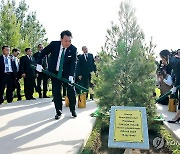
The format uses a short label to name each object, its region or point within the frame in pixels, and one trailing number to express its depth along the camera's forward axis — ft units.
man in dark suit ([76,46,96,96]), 19.68
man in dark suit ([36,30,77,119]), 11.68
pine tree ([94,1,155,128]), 9.73
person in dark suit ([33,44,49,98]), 19.45
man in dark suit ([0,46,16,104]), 16.43
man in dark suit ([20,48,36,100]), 18.42
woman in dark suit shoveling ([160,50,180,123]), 11.33
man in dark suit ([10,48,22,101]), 17.72
